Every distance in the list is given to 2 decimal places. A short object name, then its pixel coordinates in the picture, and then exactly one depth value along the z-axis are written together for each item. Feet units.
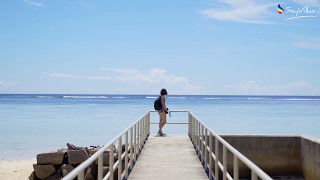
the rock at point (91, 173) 34.45
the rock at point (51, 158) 38.45
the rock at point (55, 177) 37.79
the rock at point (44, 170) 38.55
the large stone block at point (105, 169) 34.43
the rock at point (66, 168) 37.09
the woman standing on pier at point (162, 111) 41.77
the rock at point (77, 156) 38.51
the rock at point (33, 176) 39.18
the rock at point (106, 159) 36.17
